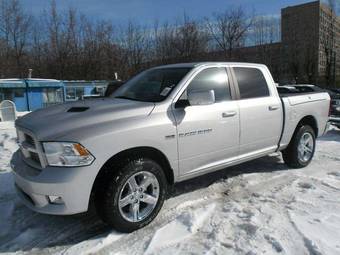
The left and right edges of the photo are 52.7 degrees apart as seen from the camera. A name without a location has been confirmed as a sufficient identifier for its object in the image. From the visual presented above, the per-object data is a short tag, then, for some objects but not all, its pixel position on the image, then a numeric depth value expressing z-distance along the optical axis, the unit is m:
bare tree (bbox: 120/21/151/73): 38.59
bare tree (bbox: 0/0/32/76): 33.91
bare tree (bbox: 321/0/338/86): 44.97
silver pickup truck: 3.28
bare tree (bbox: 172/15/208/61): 37.72
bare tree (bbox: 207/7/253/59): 40.15
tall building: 45.94
